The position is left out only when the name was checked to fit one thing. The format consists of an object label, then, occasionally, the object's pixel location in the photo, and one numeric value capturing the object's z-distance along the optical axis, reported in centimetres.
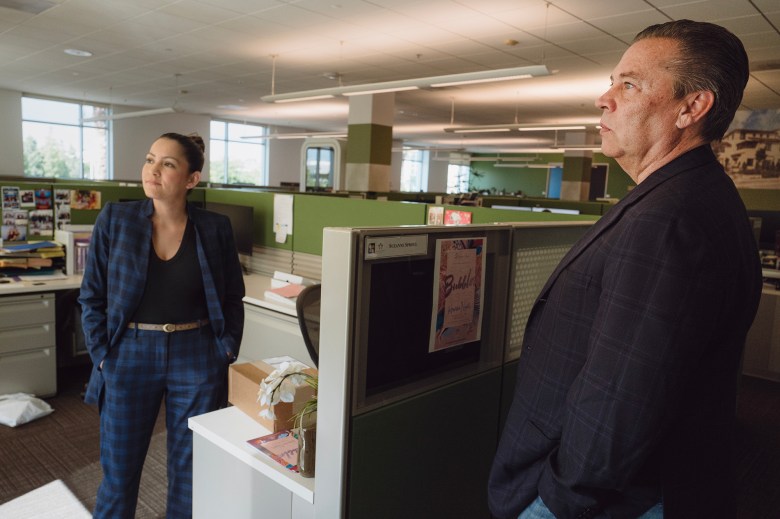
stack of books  362
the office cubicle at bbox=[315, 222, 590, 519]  110
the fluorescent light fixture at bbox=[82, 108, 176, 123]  854
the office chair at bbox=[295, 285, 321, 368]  186
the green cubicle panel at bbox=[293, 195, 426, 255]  309
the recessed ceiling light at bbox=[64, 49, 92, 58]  767
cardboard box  149
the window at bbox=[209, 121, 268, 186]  1559
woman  179
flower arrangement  142
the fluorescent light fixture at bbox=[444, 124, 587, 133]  824
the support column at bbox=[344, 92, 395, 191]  978
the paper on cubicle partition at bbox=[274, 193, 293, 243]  375
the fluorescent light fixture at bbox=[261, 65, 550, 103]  446
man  79
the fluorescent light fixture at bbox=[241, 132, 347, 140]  1073
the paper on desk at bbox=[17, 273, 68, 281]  361
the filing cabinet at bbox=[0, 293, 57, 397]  334
